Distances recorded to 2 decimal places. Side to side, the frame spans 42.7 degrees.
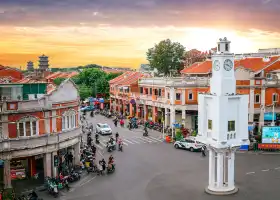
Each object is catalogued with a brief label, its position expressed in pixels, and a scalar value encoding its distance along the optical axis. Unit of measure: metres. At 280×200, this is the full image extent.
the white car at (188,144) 41.62
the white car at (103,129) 53.34
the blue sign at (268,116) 52.31
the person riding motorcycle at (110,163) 33.60
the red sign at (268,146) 40.97
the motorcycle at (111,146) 42.62
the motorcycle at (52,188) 27.47
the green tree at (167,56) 80.44
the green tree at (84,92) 97.21
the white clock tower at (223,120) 26.17
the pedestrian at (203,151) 39.21
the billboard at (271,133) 40.66
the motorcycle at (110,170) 33.38
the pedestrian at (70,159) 35.11
